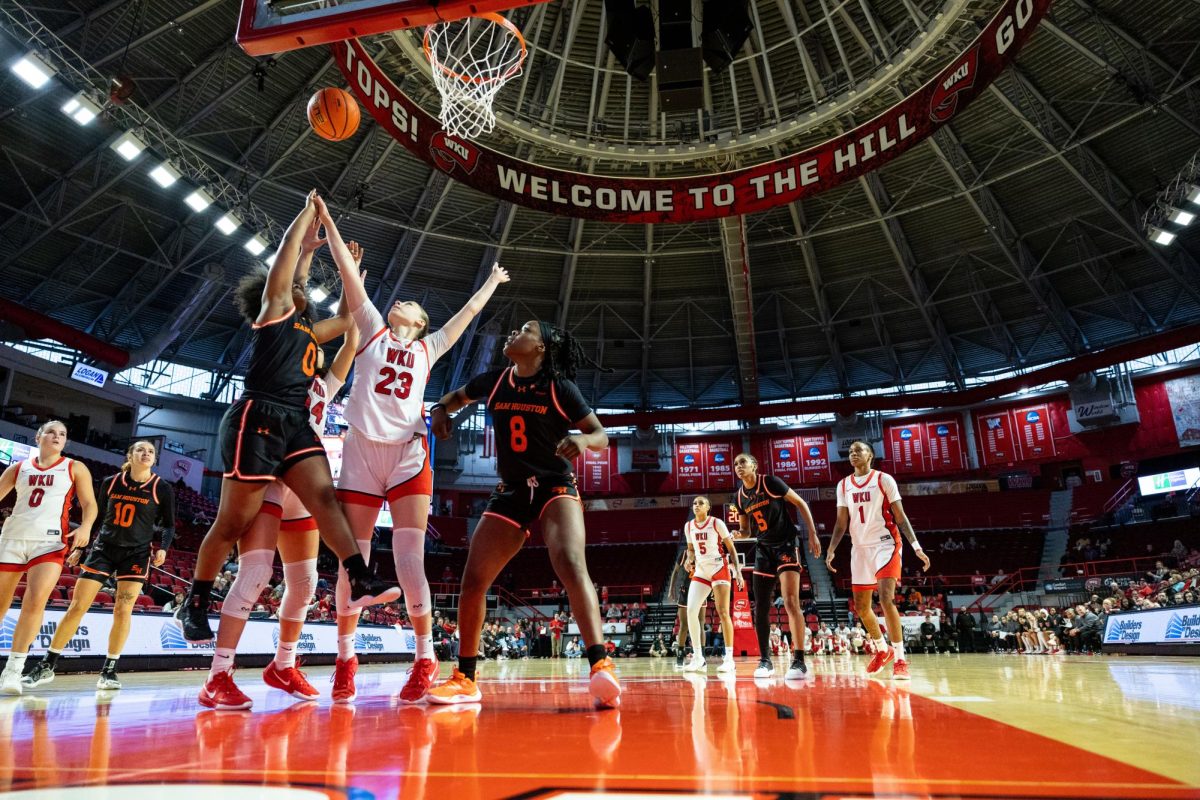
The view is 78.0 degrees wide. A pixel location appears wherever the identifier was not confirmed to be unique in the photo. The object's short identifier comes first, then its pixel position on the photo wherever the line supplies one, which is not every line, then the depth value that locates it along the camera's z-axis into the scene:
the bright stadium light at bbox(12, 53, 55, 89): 13.90
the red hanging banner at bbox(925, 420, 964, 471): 32.03
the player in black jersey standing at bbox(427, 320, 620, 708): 3.75
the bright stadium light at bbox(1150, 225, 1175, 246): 19.05
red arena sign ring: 13.13
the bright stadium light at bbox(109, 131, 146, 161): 15.59
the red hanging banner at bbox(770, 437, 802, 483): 33.56
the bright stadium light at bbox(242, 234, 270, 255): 18.69
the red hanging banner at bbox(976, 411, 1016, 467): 31.11
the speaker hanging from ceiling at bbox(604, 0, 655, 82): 10.38
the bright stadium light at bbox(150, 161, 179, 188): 16.25
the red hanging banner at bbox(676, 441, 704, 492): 34.16
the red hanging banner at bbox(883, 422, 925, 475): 32.44
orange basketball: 6.75
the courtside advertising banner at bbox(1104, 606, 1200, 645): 10.07
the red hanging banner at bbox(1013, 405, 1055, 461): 30.19
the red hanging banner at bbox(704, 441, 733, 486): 33.84
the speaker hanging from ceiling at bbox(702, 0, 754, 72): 10.07
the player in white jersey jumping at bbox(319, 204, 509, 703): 3.92
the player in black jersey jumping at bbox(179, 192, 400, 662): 3.47
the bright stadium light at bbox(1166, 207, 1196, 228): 18.08
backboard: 5.38
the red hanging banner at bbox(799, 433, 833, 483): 33.06
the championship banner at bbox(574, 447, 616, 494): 34.75
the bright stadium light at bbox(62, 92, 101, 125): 14.71
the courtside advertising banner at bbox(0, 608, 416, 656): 8.25
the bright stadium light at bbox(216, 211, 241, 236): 18.00
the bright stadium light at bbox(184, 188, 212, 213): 17.16
